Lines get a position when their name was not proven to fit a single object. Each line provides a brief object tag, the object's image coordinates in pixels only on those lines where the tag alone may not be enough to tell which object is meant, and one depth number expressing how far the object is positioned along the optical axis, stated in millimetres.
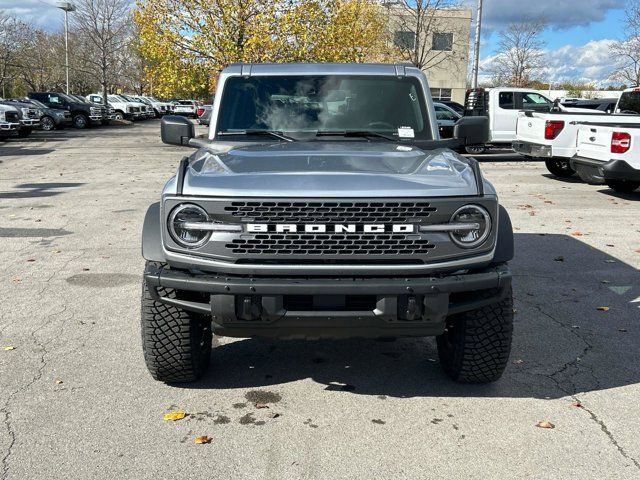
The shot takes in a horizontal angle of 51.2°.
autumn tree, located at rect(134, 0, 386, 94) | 23328
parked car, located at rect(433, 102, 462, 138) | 19644
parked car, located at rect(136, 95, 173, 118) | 55028
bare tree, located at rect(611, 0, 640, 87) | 31047
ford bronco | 3338
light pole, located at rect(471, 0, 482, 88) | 30281
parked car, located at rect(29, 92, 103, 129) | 33812
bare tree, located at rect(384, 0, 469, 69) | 33969
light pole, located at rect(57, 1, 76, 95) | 47625
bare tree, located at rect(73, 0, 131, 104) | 42000
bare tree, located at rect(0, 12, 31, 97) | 41656
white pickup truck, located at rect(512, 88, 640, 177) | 12953
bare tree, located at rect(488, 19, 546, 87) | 50656
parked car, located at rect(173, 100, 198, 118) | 56650
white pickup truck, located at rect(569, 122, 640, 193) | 10828
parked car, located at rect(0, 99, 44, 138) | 26156
